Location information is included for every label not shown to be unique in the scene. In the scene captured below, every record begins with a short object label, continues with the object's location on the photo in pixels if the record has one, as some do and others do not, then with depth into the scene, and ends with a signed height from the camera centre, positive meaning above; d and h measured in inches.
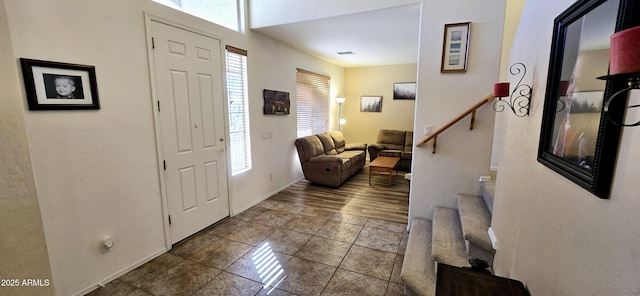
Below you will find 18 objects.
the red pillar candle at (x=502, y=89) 69.1 +6.0
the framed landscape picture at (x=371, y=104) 275.9 +8.8
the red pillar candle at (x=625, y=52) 21.2 +5.0
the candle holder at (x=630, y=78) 22.0 +3.0
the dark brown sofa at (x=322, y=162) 187.5 -36.3
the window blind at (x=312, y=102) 202.4 +8.4
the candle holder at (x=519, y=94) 59.0 +4.5
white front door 102.4 -5.5
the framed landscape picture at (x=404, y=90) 260.1 +21.7
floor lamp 281.1 -8.2
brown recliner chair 227.9 -31.7
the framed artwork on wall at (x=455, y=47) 104.5 +26.0
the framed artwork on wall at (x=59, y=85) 68.9 +7.6
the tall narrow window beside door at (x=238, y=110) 134.9 +1.2
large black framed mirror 28.8 +2.1
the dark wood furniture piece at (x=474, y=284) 49.0 -33.3
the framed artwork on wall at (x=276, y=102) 159.5 +6.3
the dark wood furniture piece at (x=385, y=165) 188.2 -38.0
